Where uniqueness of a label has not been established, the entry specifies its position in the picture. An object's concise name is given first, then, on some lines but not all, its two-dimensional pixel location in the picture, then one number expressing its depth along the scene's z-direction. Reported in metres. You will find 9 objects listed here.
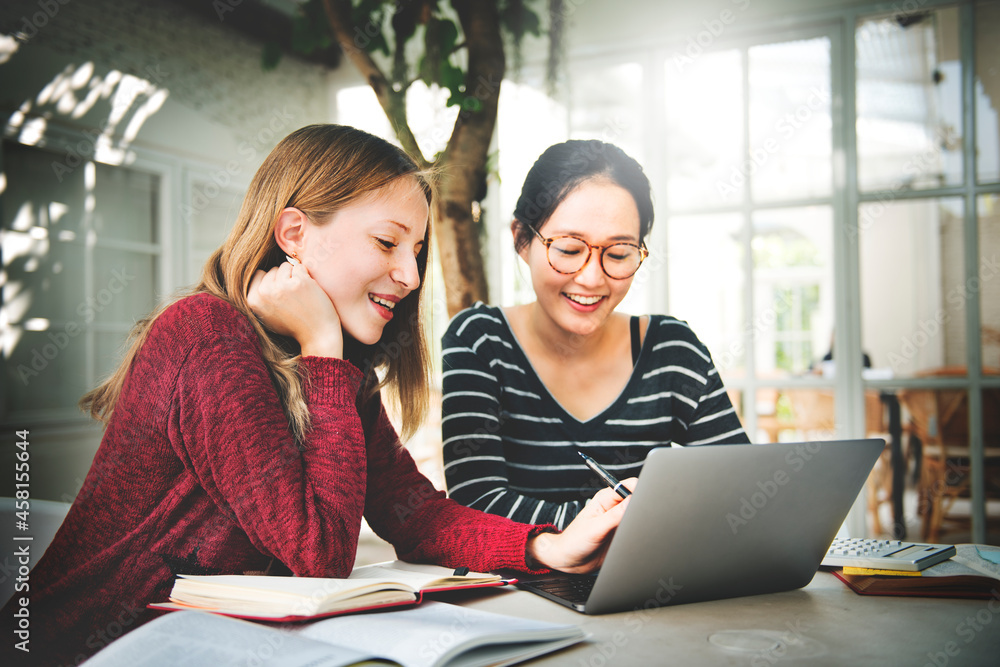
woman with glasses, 1.43
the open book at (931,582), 0.90
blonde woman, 0.91
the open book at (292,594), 0.73
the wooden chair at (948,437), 3.21
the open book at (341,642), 0.61
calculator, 0.99
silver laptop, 0.77
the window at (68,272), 3.22
